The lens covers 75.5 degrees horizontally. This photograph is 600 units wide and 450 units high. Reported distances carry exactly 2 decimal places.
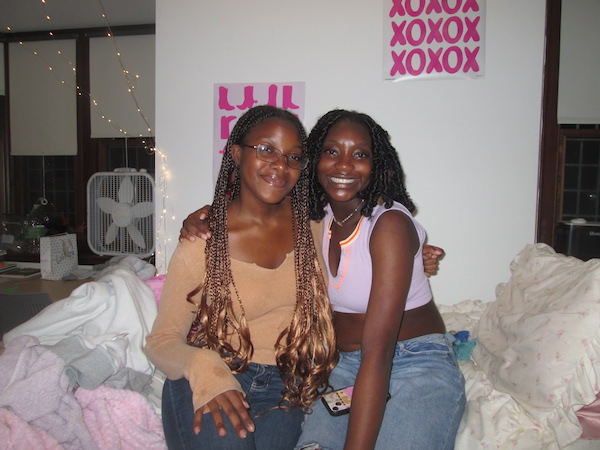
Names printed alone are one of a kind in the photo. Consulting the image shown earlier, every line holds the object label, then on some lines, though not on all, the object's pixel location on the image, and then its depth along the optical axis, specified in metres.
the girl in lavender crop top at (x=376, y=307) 1.20
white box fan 2.74
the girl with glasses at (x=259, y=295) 1.31
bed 1.28
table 2.52
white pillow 1.35
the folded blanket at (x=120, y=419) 1.31
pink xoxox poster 2.16
